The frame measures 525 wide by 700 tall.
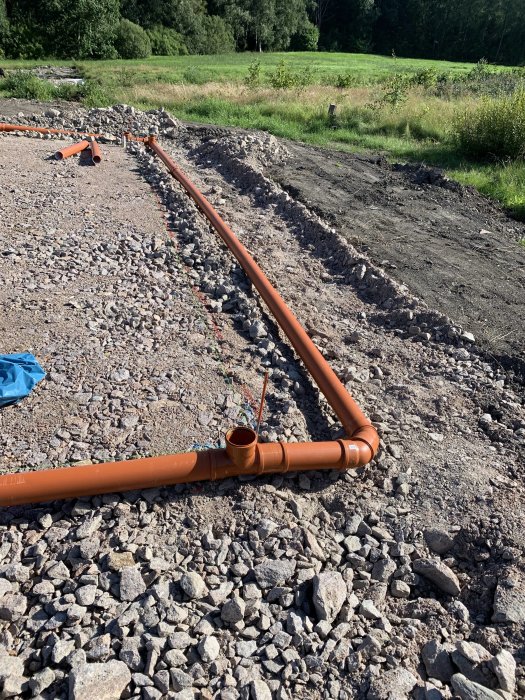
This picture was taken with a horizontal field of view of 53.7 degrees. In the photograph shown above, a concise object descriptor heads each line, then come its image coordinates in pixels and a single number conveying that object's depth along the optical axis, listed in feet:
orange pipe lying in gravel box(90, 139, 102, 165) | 34.26
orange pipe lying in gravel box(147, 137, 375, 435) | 13.29
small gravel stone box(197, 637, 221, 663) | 8.54
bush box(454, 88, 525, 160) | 39.19
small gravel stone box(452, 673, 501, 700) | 8.20
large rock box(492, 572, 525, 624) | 9.53
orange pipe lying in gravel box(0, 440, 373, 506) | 10.34
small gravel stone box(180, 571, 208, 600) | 9.45
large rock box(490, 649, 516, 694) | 8.46
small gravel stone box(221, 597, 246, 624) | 9.12
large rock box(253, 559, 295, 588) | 9.85
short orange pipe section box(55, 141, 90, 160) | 34.27
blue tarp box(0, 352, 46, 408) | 13.21
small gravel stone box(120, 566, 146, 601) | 9.37
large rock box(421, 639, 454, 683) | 8.72
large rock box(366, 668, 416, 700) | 8.23
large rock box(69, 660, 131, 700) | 7.78
